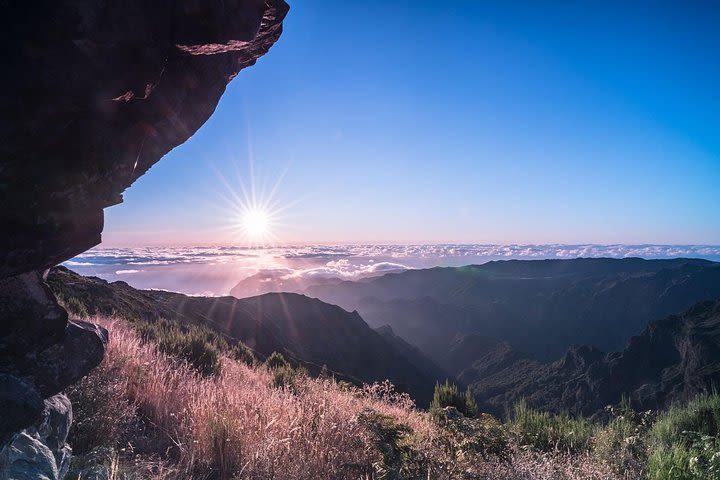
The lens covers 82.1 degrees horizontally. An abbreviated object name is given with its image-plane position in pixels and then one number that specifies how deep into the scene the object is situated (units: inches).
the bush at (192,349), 367.6
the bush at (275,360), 615.3
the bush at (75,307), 431.7
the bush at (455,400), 400.8
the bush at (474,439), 196.4
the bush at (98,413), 163.6
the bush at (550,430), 262.6
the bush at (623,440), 194.4
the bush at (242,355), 598.9
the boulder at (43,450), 109.0
